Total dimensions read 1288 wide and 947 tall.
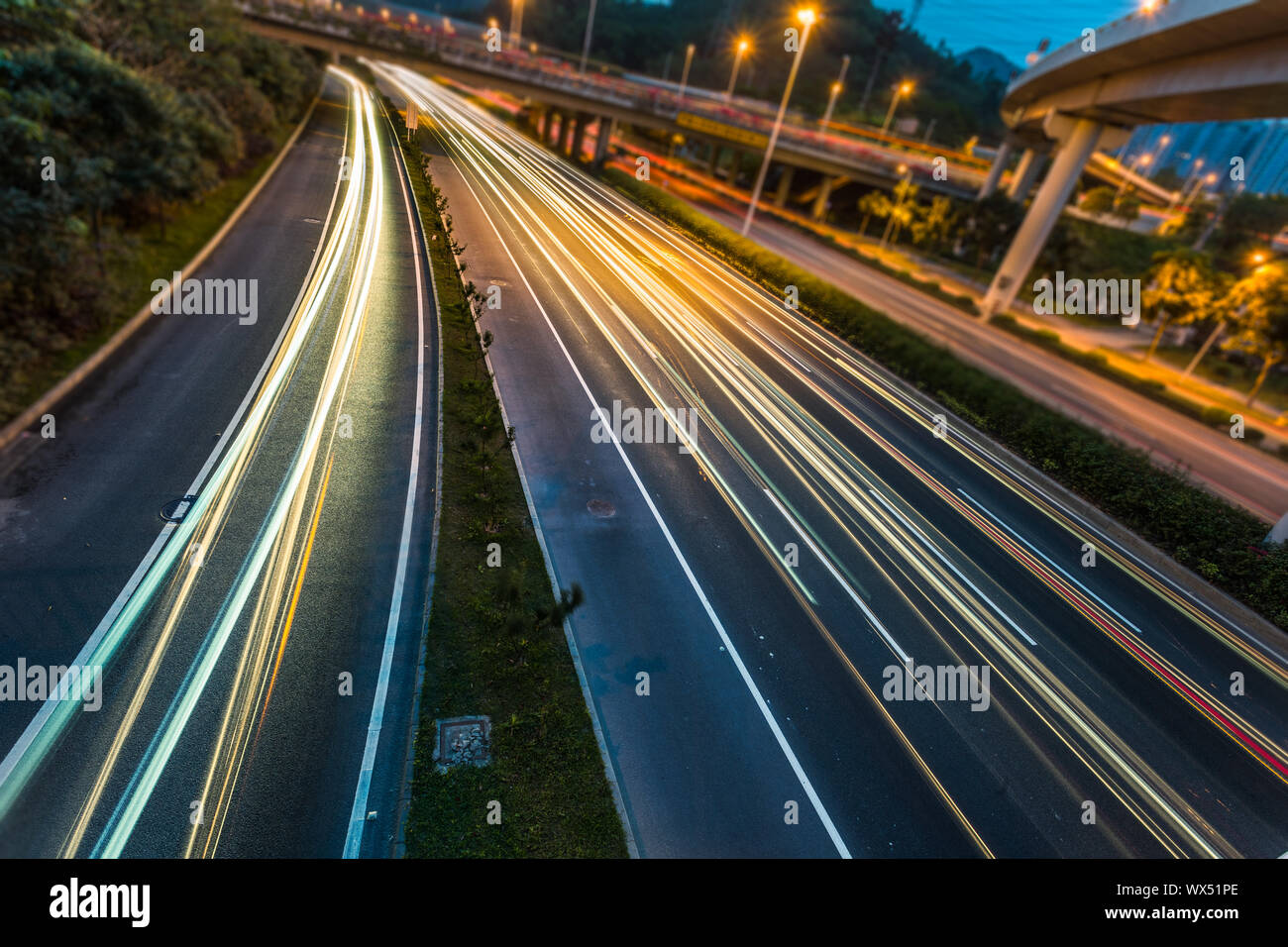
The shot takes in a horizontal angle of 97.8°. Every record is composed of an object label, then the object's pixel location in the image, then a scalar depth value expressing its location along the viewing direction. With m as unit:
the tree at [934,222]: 47.41
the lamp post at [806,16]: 27.44
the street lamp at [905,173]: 51.89
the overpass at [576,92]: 40.62
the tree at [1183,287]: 30.95
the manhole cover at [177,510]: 10.25
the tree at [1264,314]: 25.95
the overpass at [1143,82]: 19.72
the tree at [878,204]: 50.59
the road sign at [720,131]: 46.84
